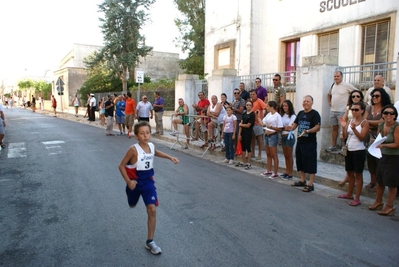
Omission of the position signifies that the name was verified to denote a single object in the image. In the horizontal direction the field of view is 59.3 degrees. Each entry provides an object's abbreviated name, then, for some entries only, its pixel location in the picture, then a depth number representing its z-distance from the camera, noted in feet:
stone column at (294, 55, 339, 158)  30.55
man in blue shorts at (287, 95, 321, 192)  22.81
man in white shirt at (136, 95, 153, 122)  49.34
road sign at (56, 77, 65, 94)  93.81
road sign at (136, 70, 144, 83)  56.28
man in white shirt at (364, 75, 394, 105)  23.39
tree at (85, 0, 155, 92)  87.81
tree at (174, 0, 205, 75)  94.79
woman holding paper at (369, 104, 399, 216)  18.08
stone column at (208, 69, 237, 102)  43.84
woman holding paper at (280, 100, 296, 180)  25.67
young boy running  13.69
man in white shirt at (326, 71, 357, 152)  28.45
